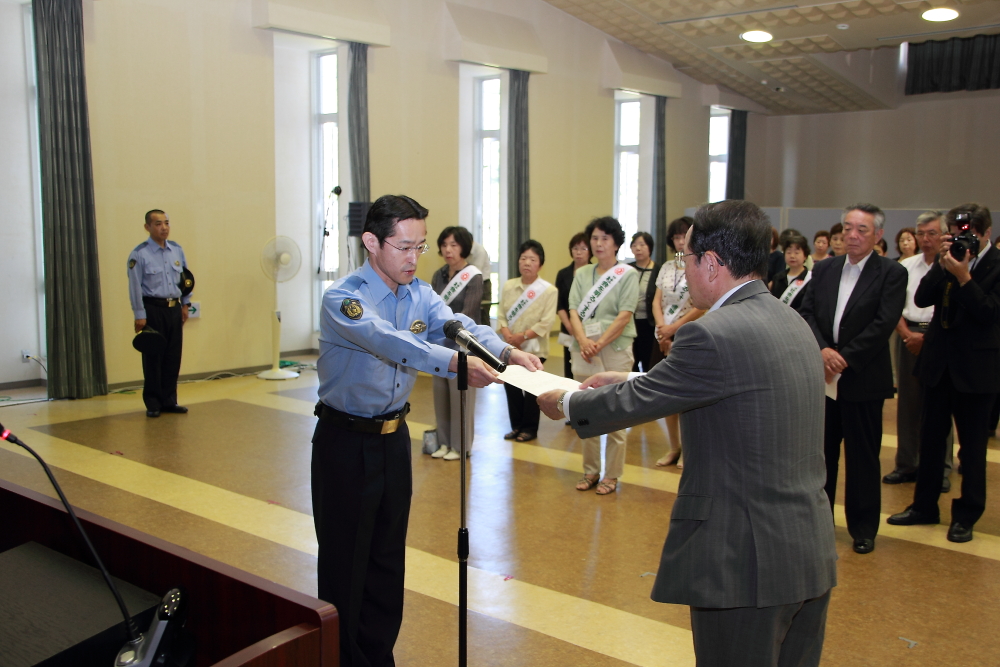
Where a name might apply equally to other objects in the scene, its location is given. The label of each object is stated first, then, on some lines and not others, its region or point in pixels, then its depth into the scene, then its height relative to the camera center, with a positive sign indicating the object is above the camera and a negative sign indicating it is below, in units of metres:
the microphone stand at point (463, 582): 2.31 -0.99
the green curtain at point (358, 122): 8.82 +0.96
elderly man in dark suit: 3.77 -0.56
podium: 1.40 -0.68
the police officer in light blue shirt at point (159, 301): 6.57 -0.68
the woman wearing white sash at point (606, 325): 4.85 -0.62
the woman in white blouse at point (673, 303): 5.37 -0.55
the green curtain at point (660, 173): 12.85 +0.67
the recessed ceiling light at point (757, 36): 10.31 +2.21
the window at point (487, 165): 11.24 +0.67
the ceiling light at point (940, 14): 9.18 +2.23
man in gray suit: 1.73 -0.48
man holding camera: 3.89 -0.63
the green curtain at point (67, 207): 6.84 +0.04
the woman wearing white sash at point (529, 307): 5.68 -0.60
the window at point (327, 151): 9.84 +0.74
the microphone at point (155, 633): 1.40 -0.70
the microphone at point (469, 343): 2.11 -0.33
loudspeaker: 8.32 +0.00
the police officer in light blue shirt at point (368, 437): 2.43 -0.64
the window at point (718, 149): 15.27 +1.22
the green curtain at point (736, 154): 14.89 +1.11
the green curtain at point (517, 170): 10.61 +0.58
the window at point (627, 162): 13.24 +0.86
